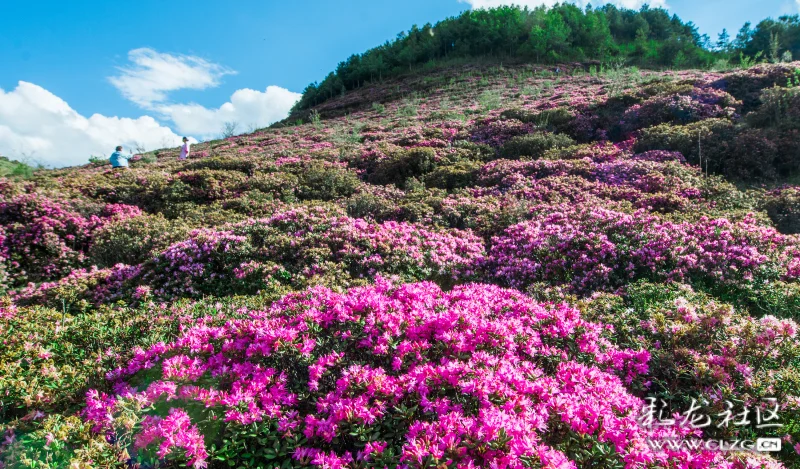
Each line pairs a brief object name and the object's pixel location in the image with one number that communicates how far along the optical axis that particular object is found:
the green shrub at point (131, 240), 8.37
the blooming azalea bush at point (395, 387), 2.37
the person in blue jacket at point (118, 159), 16.59
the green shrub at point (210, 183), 12.23
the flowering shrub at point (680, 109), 13.63
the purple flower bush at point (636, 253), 5.48
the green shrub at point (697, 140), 10.77
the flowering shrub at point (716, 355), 3.11
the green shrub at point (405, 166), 12.97
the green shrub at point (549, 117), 16.34
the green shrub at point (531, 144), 13.97
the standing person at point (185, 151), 20.42
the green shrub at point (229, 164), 14.99
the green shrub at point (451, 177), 11.68
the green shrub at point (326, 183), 11.66
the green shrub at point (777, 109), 11.29
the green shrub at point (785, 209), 7.38
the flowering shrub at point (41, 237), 8.28
